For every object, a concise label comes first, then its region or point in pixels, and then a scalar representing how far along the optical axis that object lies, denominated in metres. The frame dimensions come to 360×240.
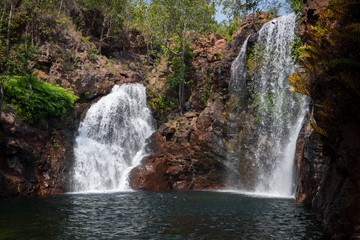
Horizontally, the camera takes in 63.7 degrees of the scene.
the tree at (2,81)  15.26
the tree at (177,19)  27.91
